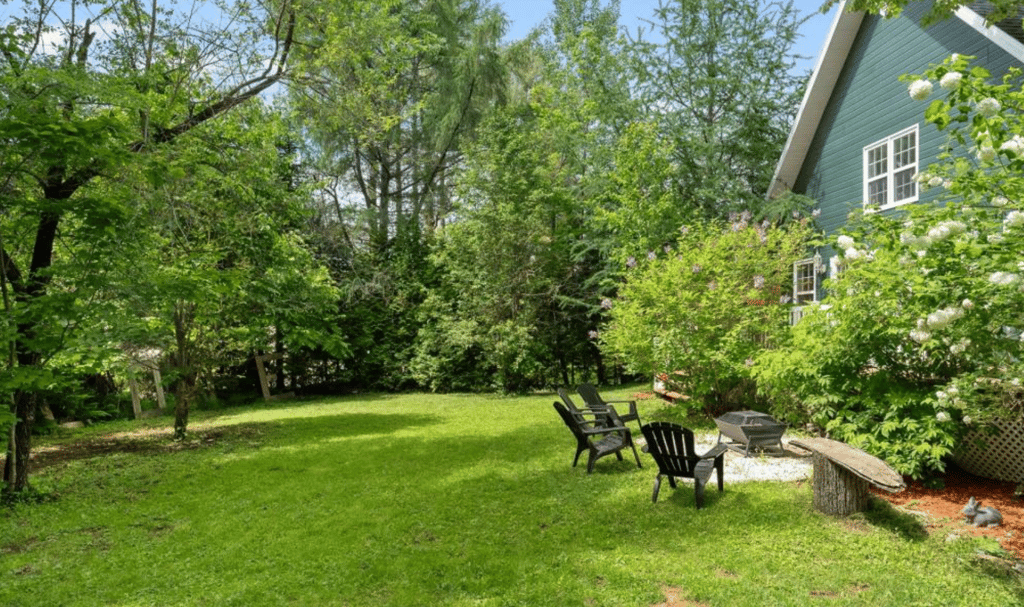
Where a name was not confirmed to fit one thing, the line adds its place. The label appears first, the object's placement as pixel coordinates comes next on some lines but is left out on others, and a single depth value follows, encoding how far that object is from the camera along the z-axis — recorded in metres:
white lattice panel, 6.21
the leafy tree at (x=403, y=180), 20.20
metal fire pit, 7.76
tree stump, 5.49
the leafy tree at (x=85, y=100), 6.46
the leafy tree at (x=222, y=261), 8.49
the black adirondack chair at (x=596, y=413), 7.94
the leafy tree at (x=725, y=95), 17.73
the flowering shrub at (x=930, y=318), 4.28
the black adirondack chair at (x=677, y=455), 5.99
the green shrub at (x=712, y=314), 9.88
